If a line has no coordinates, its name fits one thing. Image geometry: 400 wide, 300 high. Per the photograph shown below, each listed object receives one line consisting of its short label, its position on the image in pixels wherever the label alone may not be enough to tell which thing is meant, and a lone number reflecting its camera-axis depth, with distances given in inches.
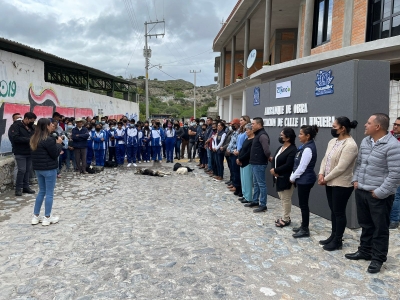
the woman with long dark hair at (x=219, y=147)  391.5
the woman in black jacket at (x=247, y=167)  285.0
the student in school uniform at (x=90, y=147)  481.7
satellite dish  686.8
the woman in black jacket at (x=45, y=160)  211.6
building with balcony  347.9
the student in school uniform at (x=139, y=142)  540.8
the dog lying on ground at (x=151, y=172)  426.0
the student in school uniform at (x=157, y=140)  548.7
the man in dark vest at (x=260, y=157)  261.4
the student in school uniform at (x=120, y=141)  511.8
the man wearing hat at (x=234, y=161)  326.4
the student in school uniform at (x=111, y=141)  511.8
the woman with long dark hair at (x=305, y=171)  197.8
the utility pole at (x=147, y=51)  1296.8
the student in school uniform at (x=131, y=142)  522.6
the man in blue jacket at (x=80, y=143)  425.7
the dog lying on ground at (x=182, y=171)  447.5
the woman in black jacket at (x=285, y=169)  215.3
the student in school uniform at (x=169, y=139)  560.7
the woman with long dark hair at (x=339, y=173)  173.9
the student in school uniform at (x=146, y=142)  548.7
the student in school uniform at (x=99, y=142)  478.2
